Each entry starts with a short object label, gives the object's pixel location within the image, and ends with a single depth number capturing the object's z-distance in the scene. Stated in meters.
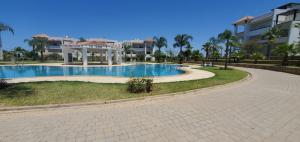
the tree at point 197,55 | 47.69
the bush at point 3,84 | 7.80
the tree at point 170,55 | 60.83
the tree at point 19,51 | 55.18
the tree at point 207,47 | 43.75
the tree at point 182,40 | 52.16
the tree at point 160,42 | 61.69
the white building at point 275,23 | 30.04
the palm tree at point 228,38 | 24.52
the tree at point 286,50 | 20.55
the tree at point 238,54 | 27.76
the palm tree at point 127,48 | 59.00
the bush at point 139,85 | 7.65
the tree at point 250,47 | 34.56
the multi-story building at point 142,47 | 69.75
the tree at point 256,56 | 28.03
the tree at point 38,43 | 49.50
